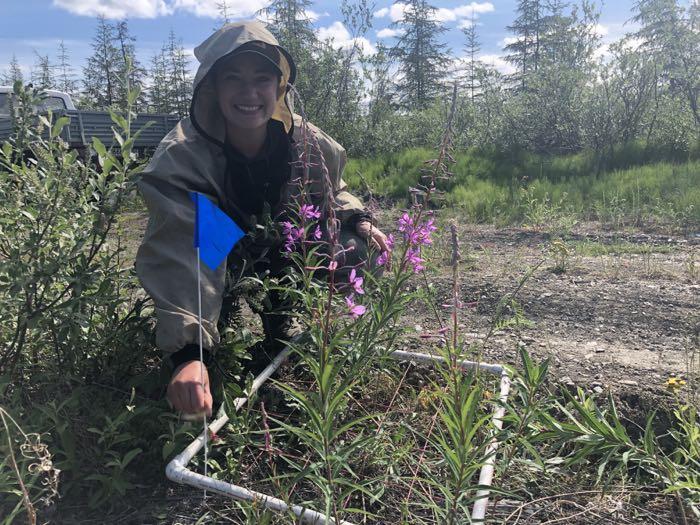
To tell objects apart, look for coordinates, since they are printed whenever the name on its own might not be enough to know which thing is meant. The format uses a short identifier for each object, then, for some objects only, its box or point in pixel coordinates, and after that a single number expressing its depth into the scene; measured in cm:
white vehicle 957
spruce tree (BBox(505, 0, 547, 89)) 3159
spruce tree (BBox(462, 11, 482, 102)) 2398
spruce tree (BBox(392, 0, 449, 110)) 2939
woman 180
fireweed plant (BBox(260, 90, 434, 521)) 131
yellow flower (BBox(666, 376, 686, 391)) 200
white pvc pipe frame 140
